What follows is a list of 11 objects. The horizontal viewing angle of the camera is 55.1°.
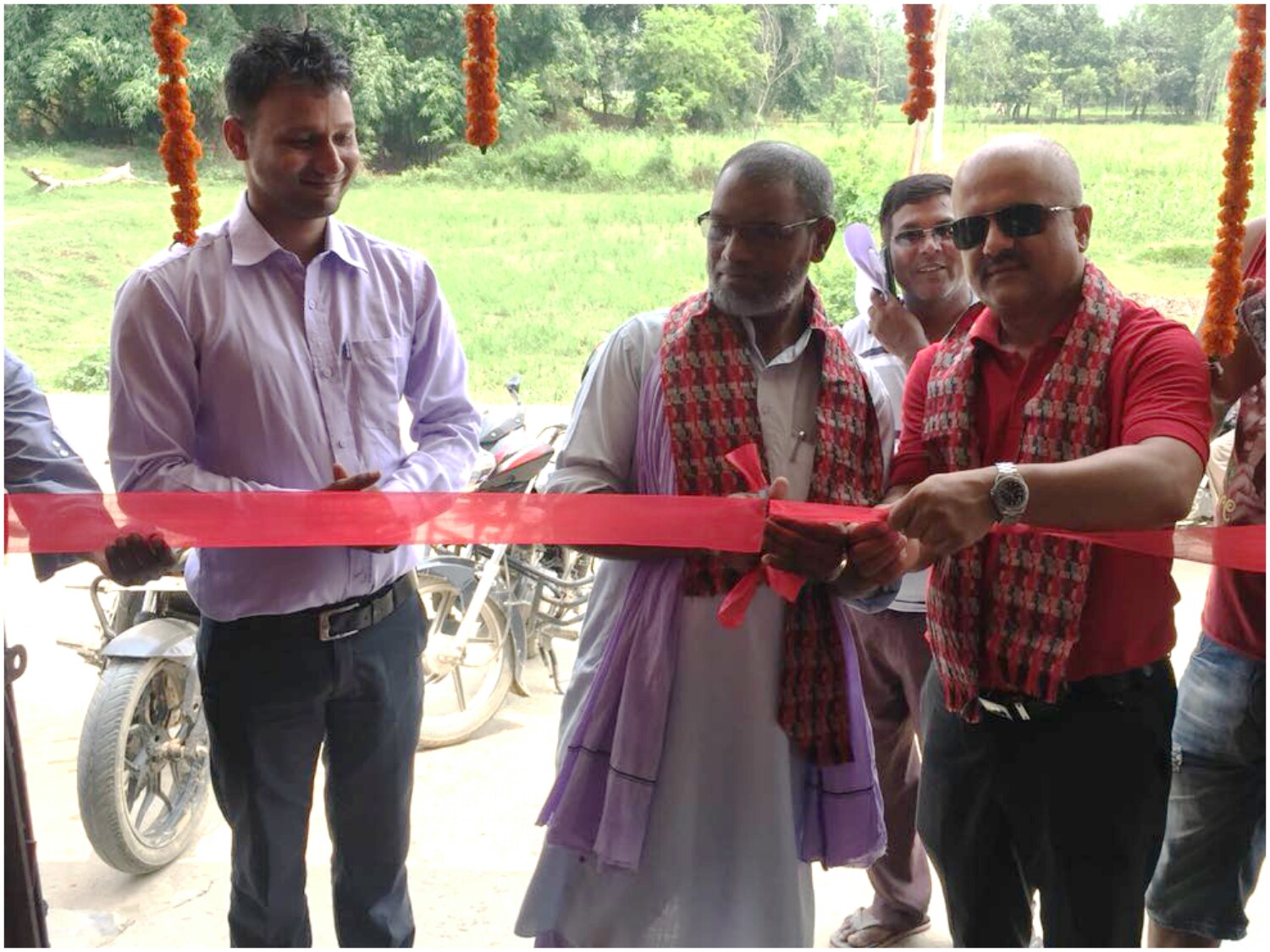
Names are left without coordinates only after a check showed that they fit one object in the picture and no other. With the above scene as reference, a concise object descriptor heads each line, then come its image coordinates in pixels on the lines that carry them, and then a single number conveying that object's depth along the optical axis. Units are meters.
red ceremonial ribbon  2.26
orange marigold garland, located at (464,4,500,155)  2.44
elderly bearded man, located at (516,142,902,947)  2.29
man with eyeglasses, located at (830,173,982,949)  3.21
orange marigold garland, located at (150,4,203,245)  2.36
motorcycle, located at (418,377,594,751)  4.79
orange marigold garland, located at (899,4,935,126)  2.51
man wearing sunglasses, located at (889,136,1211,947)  2.06
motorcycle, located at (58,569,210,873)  3.64
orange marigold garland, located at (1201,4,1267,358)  2.29
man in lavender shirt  2.38
